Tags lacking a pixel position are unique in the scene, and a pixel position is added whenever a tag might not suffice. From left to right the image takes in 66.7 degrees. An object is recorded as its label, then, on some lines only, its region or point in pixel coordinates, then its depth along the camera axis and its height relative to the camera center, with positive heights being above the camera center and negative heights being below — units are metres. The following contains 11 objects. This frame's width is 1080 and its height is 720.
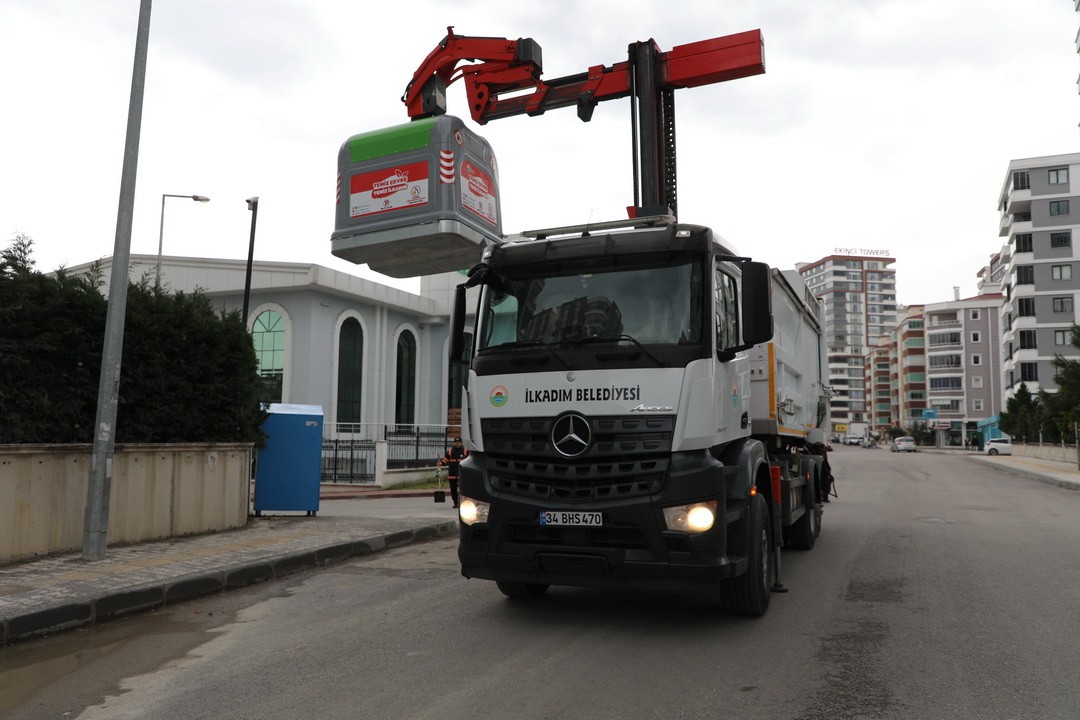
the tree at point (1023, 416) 47.94 +1.41
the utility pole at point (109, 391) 8.15 +0.28
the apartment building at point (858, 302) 163.12 +26.56
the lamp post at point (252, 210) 22.27 +5.75
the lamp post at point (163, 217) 24.48 +6.25
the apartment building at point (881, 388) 136.12 +7.90
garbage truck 5.49 +0.10
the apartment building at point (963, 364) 98.06 +8.88
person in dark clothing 14.34 -0.65
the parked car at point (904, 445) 70.88 -0.81
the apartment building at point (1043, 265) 66.50 +14.30
